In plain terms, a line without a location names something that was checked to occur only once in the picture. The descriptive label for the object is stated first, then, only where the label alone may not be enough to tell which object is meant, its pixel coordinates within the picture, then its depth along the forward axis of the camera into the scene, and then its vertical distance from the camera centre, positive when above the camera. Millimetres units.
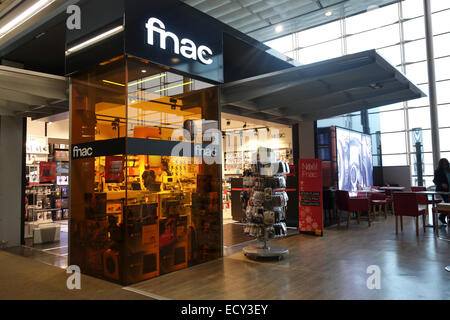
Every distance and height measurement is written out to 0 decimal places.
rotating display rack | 5023 -391
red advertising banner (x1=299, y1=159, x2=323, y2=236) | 6686 -408
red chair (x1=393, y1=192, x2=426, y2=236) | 6504 -625
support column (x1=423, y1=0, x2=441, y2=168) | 11211 +3097
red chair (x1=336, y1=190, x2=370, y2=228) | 7668 -669
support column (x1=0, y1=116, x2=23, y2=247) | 6328 +48
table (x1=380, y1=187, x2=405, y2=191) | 9628 -423
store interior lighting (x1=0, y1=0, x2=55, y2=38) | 5029 +2688
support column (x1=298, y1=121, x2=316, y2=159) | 8023 +894
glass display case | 3990 +73
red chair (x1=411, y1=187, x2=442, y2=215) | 8195 -687
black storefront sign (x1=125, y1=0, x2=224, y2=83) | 4020 +1937
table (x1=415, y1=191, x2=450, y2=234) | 6387 -899
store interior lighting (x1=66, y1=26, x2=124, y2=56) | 3995 +1816
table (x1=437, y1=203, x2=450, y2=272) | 5372 -562
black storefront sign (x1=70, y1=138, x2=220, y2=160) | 3969 +407
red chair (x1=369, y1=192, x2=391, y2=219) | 8644 -685
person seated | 7031 -72
